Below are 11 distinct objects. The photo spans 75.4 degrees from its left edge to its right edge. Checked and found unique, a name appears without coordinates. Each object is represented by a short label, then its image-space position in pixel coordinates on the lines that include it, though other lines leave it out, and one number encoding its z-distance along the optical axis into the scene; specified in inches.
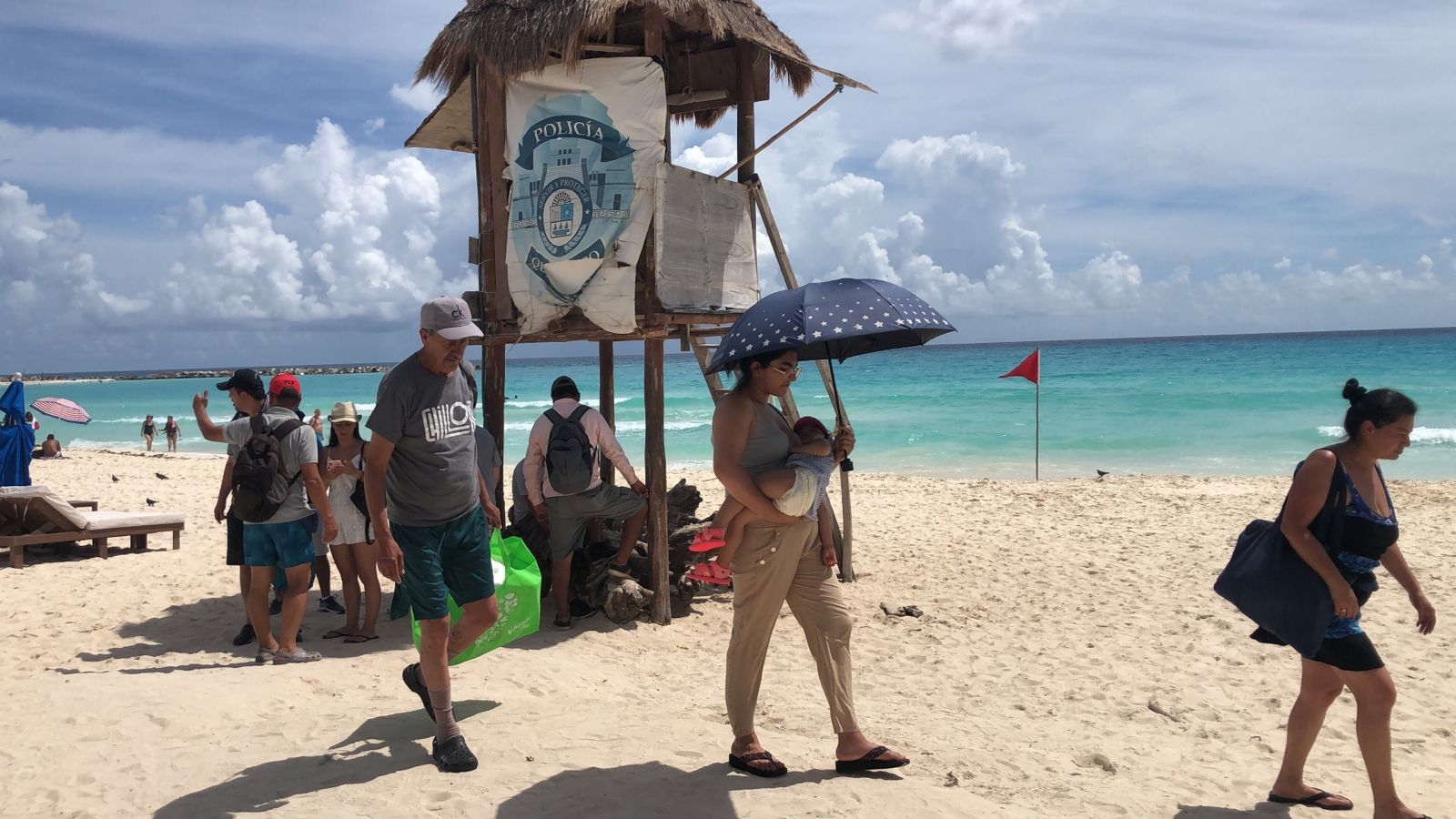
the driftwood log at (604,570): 267.6
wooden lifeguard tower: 265.1
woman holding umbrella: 138.8
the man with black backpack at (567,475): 253.9
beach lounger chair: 348.5
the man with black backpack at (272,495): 205.8
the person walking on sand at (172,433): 1112.2
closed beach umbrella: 438.0
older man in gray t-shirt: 141.8
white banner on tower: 264.2
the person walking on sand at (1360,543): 130.7
